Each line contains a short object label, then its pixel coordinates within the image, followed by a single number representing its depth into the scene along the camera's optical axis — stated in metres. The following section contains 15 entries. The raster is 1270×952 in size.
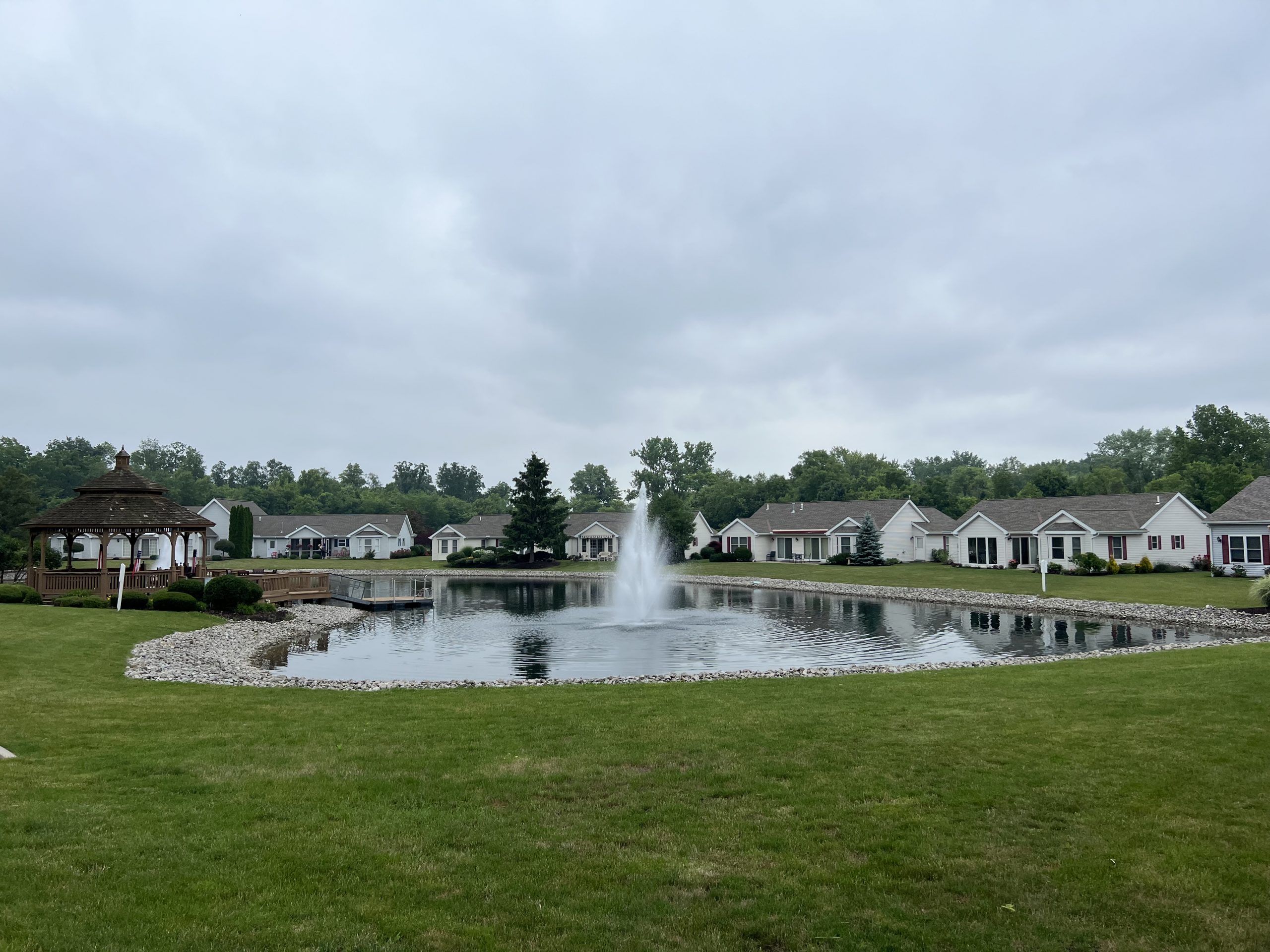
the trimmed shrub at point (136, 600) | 28.34
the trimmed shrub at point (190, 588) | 30.27
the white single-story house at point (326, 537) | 86.62
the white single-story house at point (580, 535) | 78.81
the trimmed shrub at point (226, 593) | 29.91
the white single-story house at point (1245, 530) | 42.06
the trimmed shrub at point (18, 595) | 27.38
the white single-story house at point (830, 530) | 63.59
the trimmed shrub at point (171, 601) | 28.45
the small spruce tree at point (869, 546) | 60.50
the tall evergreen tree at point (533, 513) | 68.56
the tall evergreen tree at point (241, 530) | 78.12
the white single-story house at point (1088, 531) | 49.00
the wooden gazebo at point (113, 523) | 29.97
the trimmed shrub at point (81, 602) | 27.75
